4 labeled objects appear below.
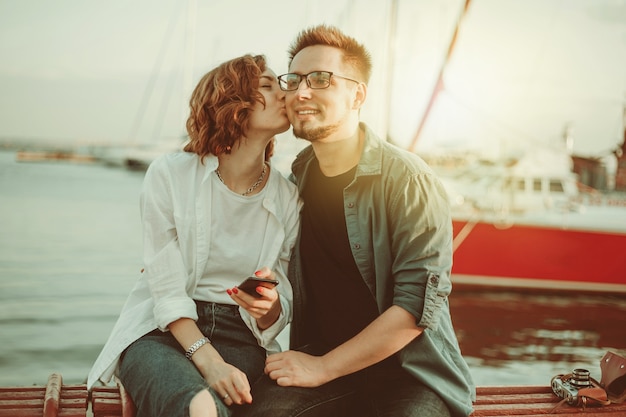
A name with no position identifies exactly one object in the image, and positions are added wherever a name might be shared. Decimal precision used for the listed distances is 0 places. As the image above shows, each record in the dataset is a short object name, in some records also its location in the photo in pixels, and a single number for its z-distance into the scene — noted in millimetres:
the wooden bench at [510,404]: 2506
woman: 2324
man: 2309
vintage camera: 2854
